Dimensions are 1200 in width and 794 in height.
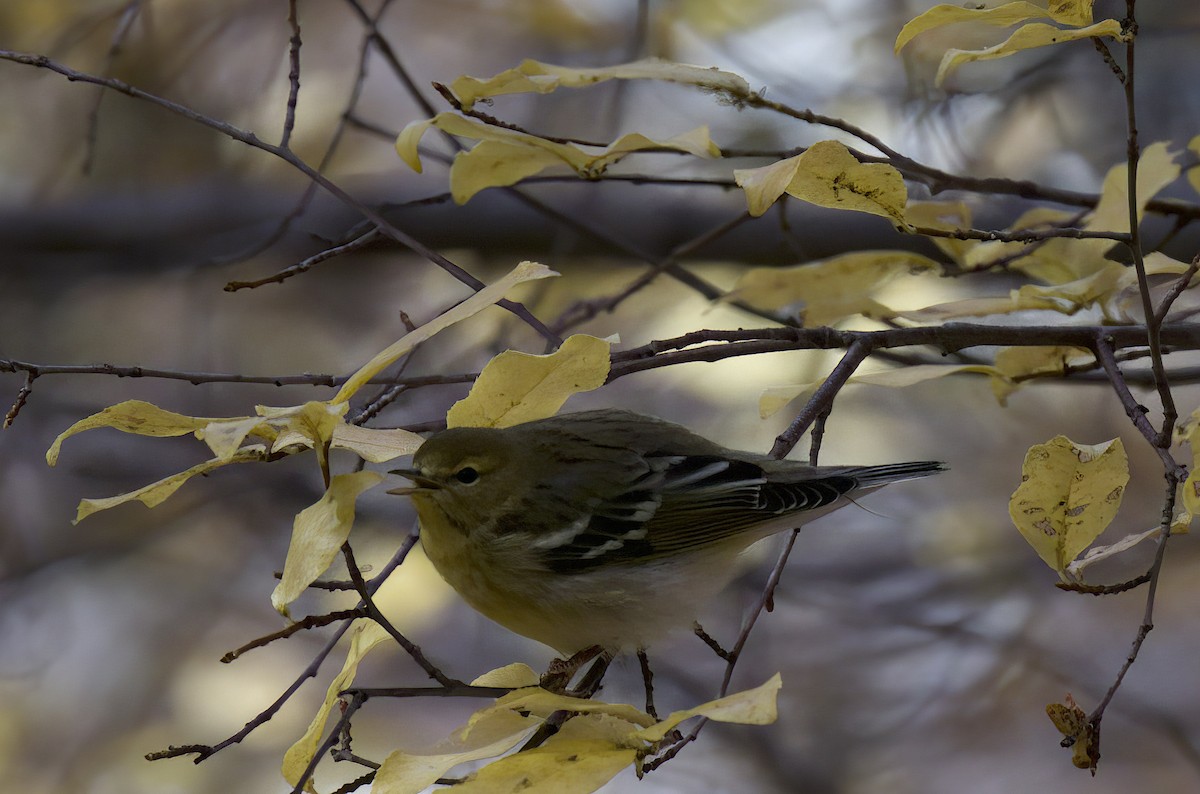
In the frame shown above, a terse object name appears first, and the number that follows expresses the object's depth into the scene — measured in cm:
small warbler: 369
